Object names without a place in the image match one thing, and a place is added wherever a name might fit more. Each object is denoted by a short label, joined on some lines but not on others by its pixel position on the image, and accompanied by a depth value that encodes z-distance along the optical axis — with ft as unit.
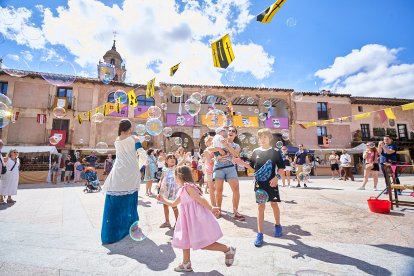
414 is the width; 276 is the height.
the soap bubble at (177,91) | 29.25
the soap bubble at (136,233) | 9.00
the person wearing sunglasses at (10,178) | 20.83
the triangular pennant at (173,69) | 24.72
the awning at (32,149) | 47.93
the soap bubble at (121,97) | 29.06
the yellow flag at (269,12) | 12.00
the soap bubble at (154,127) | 22.27
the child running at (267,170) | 9.41
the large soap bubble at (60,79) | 23.04
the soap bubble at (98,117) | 35.24
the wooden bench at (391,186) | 14.47
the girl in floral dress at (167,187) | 12.03
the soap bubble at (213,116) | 26.55
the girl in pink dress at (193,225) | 6.81
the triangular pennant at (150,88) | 32.08
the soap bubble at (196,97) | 26.23
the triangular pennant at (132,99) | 35.01
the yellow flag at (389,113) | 34.62
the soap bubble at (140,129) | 24.79
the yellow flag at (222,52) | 17.70
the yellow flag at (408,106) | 29.14
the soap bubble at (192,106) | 24.72
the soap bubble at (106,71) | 26.43
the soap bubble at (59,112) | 30.19
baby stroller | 28.25
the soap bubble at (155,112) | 27.61
